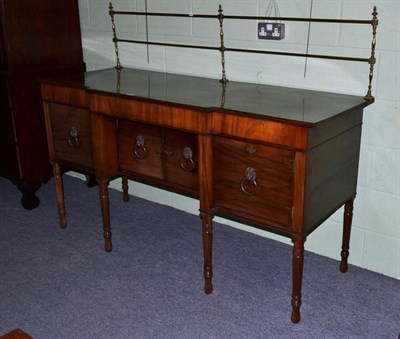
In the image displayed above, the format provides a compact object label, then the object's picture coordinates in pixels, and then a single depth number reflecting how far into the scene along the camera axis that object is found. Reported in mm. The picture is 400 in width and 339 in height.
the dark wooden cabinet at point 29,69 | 3045
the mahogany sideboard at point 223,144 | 1981
